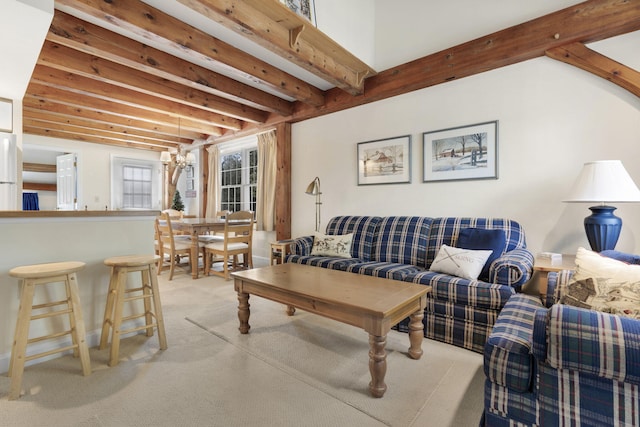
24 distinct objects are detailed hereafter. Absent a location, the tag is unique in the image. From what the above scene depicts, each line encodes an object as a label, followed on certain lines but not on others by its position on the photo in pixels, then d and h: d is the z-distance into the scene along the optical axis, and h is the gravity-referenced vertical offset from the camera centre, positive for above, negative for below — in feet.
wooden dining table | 13.43 -0.90
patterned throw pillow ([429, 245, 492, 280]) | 7.76 -1.42
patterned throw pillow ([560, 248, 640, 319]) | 4.25 -1.19
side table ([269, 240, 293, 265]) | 12.89 -1.85
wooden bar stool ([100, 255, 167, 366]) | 6.37 -1.97
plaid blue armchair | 3.20 -1.96
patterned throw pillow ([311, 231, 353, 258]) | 10.84 -1.35
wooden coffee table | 5.38 -1.80
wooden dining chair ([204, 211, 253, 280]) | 13.42 -1.69
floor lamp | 13.58 +0.82
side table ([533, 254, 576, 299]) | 6.39 -1.28
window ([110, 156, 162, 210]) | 22.27 +1.97
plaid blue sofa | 7.06 -1.72
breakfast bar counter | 6.12 -0.84
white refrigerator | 10.37 +1.37
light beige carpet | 5.28 -3.34
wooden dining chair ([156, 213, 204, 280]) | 13.48 -1.66
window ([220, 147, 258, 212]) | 19.11 +1.96
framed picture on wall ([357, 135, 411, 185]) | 11.69 +1.98
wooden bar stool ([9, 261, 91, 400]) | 5.32 -1.94
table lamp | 6.53 +0.33
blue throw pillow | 8.17 -0.91
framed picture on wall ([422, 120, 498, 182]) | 9.78 +1.94
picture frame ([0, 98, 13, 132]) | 10.66 +3.38
